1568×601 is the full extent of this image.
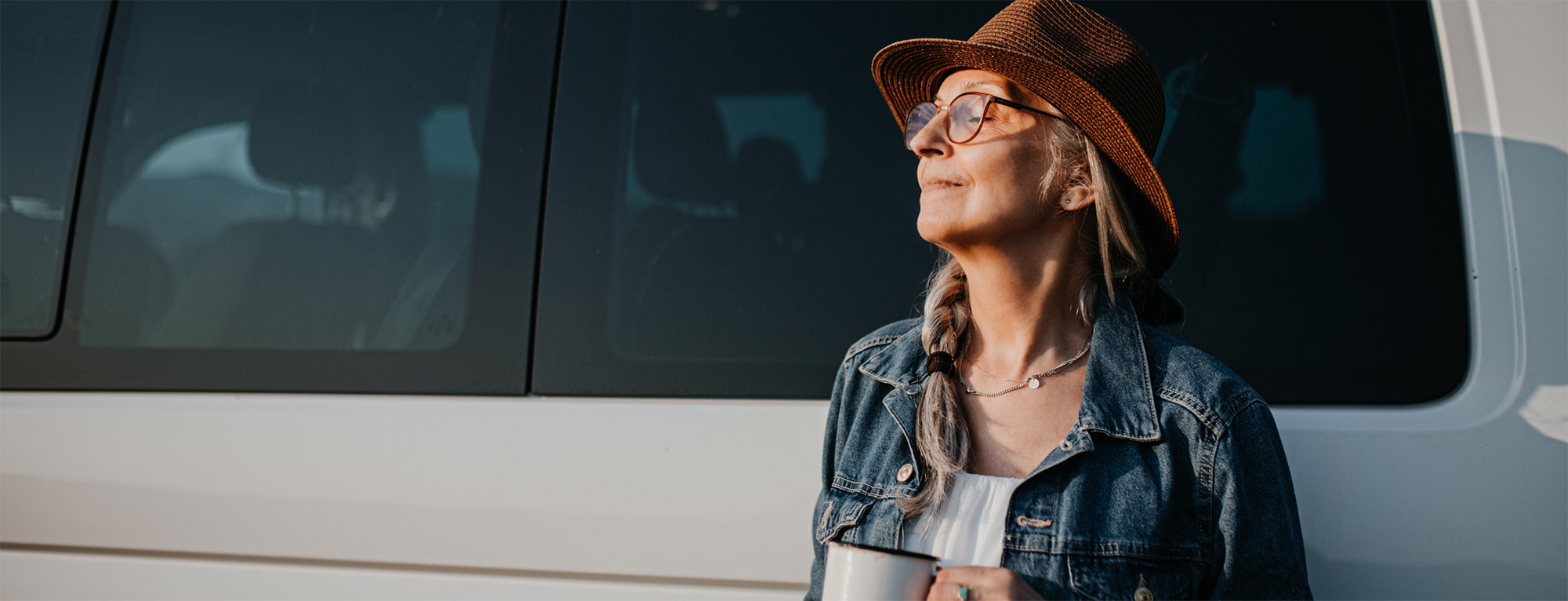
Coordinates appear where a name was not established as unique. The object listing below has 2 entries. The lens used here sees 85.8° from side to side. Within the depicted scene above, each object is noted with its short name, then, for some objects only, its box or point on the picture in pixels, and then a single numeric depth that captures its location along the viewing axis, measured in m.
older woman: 1.10
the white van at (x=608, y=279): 1.23
